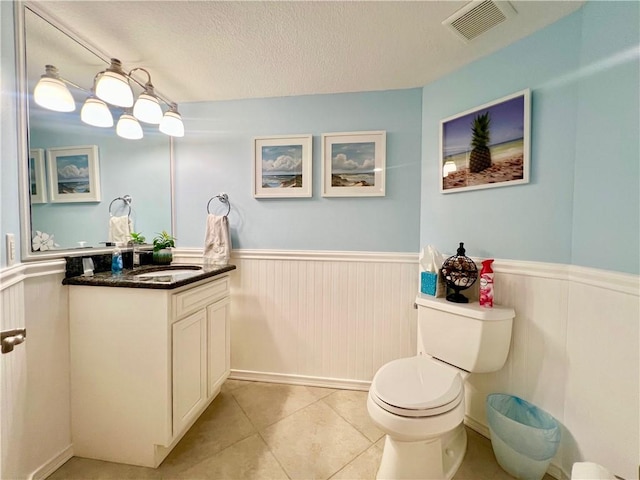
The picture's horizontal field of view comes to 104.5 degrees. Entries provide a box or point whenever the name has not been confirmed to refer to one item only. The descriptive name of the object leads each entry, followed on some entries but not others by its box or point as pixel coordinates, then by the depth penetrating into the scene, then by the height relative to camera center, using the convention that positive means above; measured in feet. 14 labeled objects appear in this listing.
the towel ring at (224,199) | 6.48 +0.85
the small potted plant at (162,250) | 5.88 -0.46
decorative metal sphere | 4.58 -0.75
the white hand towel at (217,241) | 6.16 -0.25
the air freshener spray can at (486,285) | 4.35 -0.91
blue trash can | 3.71 -3.21
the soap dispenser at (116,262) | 4.89 -0.63
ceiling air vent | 3.72 +3.42
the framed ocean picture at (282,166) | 6.19 +1.66
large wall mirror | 3.65 +1.29
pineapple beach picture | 4.31 +1.69
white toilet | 3.32 -2.29
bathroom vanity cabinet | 3.91 -2.28
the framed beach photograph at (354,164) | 5.98 +1.68
